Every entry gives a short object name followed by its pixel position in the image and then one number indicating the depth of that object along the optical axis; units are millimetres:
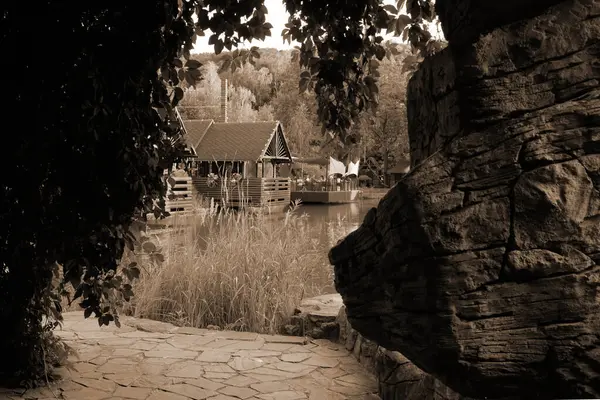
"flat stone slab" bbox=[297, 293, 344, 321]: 5738
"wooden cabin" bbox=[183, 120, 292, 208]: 29594
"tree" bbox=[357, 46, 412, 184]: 47188
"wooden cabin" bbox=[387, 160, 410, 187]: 47544
